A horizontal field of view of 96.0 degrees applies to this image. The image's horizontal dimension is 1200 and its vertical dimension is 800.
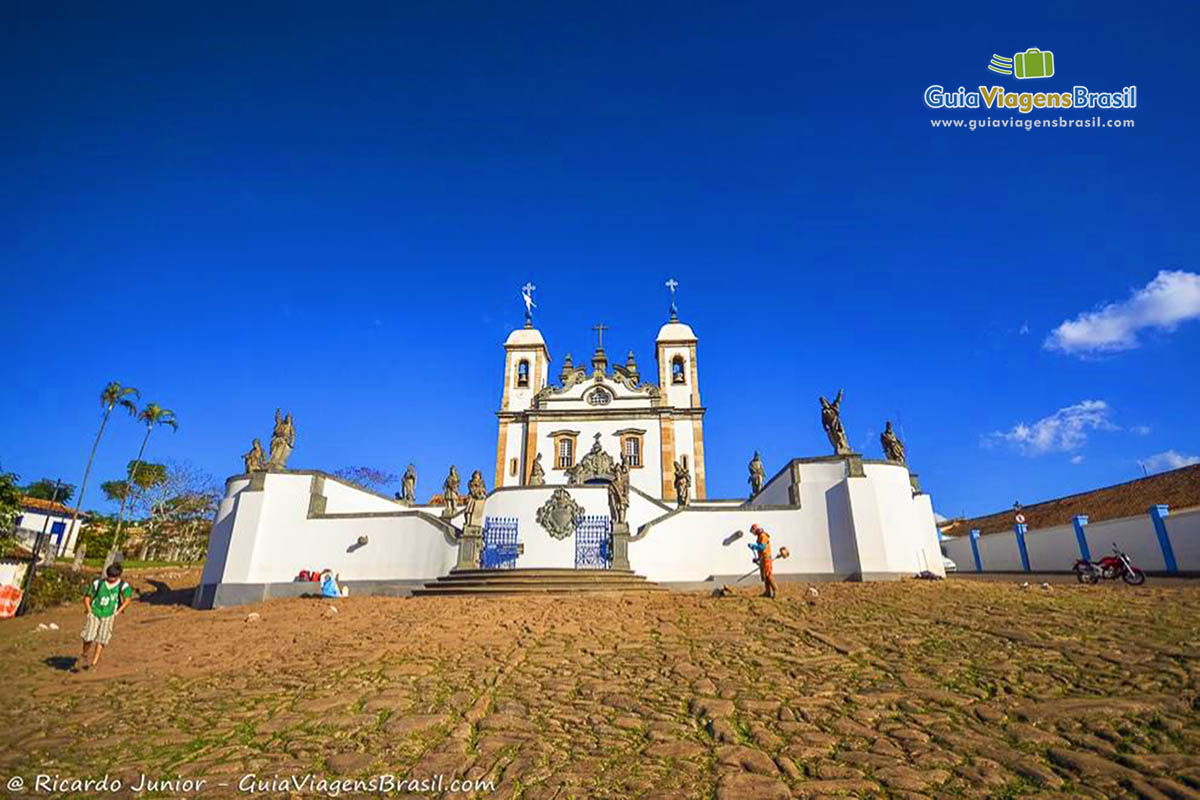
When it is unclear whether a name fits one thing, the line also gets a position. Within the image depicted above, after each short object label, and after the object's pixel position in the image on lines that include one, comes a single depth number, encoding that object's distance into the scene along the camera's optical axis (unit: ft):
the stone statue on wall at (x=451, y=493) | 67.36
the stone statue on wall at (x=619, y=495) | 55.57
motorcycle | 42.72
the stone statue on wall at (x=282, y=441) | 57.72
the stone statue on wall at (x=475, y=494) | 55.10
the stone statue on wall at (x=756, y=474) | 84.99
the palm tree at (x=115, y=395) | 112.06
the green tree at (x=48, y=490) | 172.76
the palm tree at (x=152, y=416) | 120.16
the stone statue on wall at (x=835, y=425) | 54.39
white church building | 51.26
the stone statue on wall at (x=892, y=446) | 56.34
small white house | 129.18
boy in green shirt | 27.20
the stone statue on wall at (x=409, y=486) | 79.25
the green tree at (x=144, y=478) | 131.52
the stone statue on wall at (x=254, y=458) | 61.41
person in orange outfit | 39.40
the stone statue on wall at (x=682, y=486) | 83.21
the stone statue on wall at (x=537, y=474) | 92.84
